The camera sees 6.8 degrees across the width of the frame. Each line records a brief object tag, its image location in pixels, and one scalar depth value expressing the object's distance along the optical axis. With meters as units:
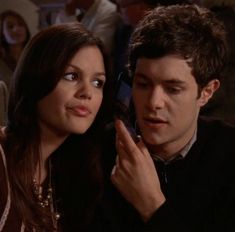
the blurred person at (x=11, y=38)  5.53
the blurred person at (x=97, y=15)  4.55
